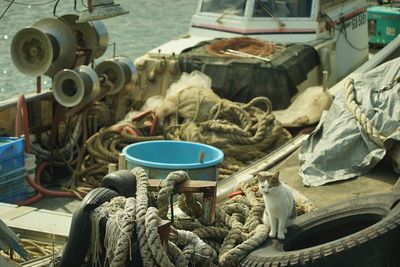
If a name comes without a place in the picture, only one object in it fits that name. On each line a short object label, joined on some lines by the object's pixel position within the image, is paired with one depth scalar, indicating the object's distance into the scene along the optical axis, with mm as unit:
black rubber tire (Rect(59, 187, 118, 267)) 7148
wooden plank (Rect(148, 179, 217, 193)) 7488
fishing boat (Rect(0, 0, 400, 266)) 7114
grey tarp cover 9343
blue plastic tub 9829
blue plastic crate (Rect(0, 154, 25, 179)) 11854
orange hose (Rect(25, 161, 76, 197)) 12340
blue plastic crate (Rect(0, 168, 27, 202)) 11899
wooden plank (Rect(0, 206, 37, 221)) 9410
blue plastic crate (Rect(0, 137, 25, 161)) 11831
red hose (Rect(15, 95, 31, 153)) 12611
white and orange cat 6832
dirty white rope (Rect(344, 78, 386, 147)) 9229
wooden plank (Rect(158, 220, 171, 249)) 6820
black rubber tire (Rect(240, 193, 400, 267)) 6718
